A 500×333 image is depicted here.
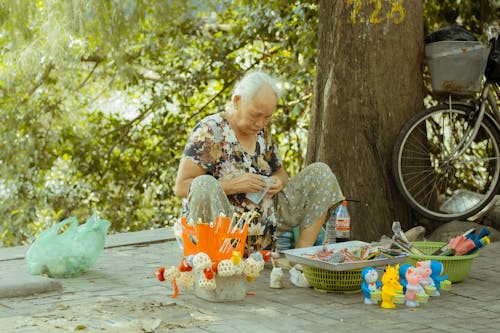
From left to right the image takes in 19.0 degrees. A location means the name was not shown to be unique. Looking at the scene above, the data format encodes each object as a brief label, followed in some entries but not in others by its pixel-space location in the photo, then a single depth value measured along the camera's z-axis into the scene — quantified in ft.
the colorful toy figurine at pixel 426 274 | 21.41
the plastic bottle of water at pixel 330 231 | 26.01
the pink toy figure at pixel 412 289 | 20.89
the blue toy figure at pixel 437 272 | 21.86
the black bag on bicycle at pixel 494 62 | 32.40
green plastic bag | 24.48
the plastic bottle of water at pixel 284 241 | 26.48
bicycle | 31.50
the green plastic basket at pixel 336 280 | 22.42
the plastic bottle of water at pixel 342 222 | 25.51
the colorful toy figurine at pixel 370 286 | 21.05
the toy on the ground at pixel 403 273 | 21.35
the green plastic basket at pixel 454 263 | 23.22
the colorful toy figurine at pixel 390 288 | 20.80
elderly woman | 23.74
